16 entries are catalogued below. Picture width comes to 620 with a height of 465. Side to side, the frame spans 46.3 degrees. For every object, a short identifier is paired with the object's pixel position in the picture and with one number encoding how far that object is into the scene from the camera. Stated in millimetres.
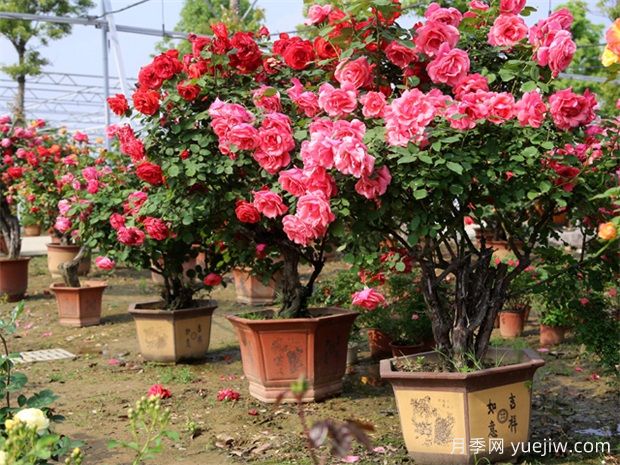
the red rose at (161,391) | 4328
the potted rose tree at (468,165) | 2877
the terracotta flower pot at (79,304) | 7262
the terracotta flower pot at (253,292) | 8352
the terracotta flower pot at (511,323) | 6156
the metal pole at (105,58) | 12320
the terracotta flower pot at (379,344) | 5383
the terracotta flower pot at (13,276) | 8672
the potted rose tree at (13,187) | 8672
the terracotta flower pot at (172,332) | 5539
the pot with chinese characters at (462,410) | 3049
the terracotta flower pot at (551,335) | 5786
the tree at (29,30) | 17453
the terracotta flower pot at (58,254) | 9797
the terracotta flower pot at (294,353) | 4355
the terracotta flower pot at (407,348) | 4945
